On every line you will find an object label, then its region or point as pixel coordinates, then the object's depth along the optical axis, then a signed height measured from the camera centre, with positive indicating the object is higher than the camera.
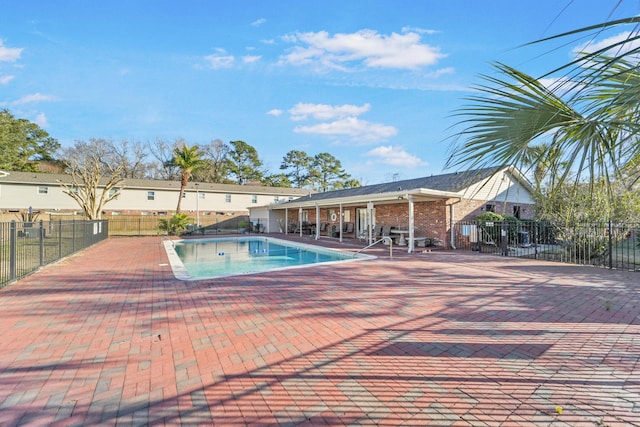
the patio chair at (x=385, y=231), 17.40 -0.72
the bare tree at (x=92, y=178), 21.61 +3.50
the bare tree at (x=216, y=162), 47.10 +9.17
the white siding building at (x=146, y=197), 26.30 +2.42
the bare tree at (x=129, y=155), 41.09 +9.10
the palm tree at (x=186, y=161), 27.91 +5.44
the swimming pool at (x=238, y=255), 11.48 -1.75
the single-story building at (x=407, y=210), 14.66 +0.49
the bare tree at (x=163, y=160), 44.84 +9.04
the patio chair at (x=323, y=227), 24.19 -0.65
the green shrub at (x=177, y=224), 25.34 -0.31
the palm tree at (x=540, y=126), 1.80 +0.59
